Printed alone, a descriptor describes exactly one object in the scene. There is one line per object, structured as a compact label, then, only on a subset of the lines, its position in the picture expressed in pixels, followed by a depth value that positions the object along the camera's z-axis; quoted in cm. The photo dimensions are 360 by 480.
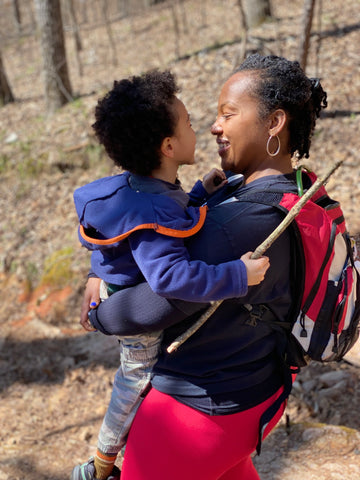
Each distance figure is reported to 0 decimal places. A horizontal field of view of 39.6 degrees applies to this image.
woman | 165
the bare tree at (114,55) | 1227
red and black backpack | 160
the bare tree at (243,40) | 712
